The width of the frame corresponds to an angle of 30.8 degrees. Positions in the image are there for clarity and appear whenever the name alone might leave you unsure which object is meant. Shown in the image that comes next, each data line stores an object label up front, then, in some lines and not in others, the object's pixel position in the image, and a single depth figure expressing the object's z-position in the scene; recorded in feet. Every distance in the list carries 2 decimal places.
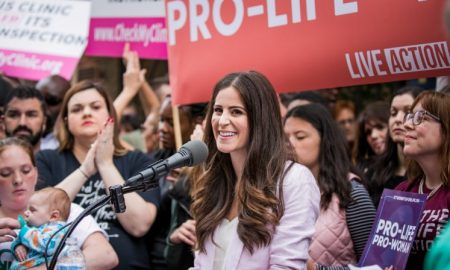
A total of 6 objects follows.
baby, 14.70
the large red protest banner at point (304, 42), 14.73
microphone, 11.27
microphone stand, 11.32
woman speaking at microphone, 13.17
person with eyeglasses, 13.69
